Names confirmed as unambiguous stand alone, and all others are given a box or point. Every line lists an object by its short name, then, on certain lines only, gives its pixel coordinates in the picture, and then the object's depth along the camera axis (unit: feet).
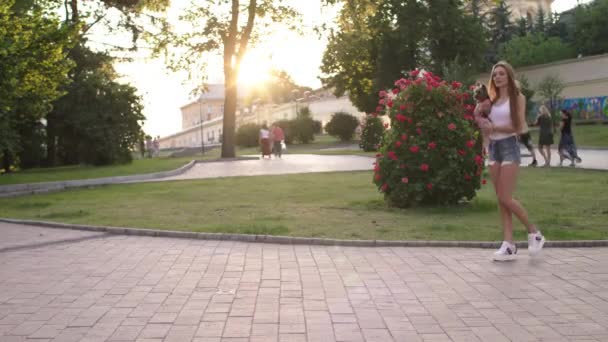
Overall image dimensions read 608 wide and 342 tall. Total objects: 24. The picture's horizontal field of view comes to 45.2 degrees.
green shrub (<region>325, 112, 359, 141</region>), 199.52
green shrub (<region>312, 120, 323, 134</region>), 213.71
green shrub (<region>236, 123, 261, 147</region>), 208.95
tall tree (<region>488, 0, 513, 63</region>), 229.25
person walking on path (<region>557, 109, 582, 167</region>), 71.41
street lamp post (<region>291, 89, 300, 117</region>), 378.16
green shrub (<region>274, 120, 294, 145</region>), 208.04
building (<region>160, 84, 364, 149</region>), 270.67
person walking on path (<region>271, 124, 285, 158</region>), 124.06
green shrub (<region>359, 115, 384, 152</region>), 134.92
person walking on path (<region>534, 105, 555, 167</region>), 72.69
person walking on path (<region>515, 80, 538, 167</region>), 75.25
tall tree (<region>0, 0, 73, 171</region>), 65.00
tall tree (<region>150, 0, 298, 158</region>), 123.75
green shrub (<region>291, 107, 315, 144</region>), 207.10
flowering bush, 39.70
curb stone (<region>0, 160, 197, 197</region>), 69.15
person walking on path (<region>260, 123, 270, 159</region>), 121.60
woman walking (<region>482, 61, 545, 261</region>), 24.95
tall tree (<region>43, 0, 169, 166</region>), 116.56
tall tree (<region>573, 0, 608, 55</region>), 202.42
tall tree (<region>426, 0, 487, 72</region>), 176.45
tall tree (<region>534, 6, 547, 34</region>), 236.22
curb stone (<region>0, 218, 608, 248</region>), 27.68
